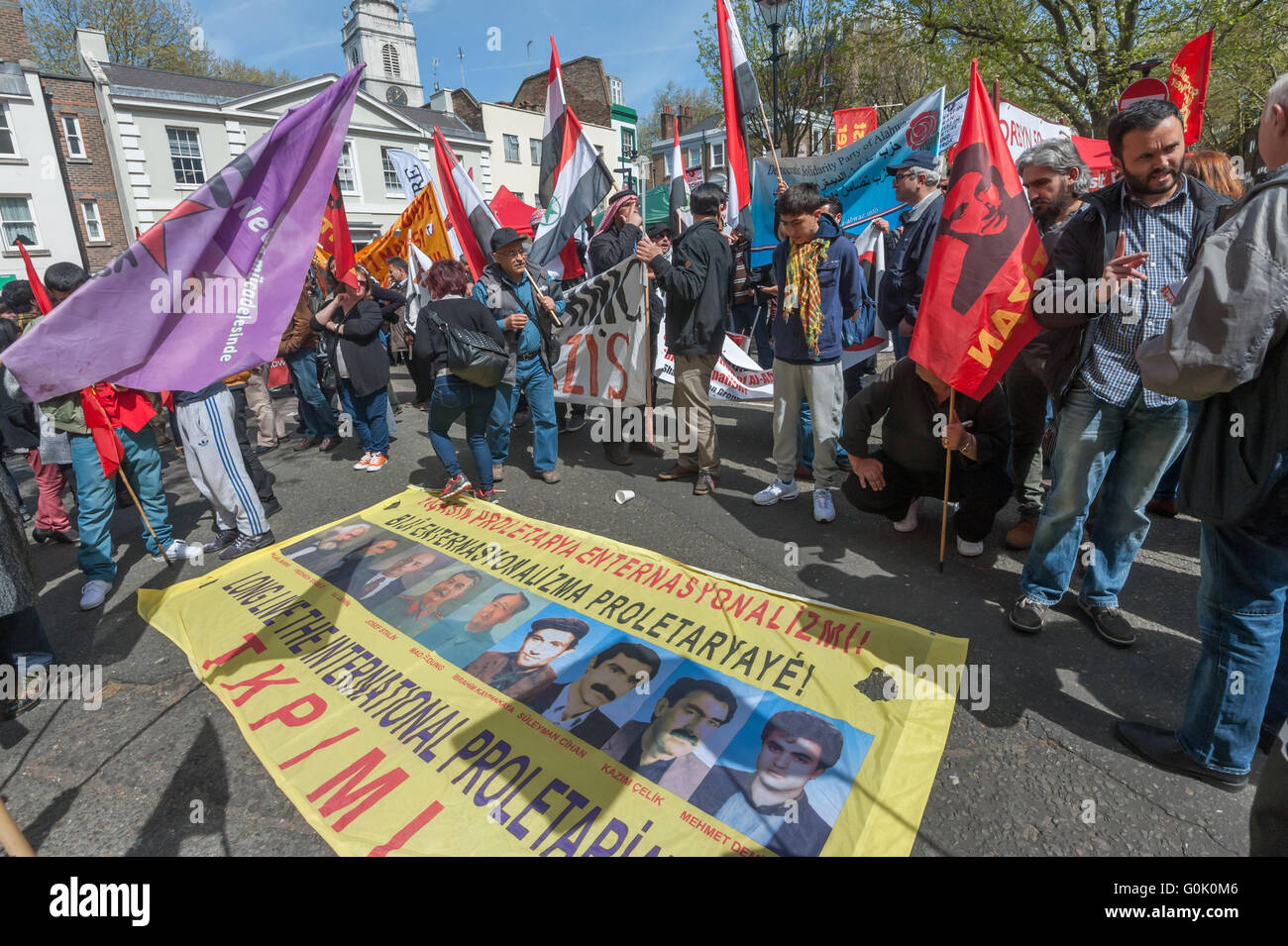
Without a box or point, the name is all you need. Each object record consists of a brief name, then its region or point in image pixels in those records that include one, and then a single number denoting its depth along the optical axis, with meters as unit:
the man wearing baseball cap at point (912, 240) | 4.21
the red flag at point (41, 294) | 4.06
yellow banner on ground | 2.17
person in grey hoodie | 1.79
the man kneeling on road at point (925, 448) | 3.75
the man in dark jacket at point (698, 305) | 4.91
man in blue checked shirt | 2.61
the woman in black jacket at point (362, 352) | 6.05
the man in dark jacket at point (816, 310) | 4.43
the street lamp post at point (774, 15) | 9.48
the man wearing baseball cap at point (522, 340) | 5.21
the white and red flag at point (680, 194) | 8.15
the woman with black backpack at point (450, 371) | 4.83
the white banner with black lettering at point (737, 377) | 6.26
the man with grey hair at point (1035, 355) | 3.72
